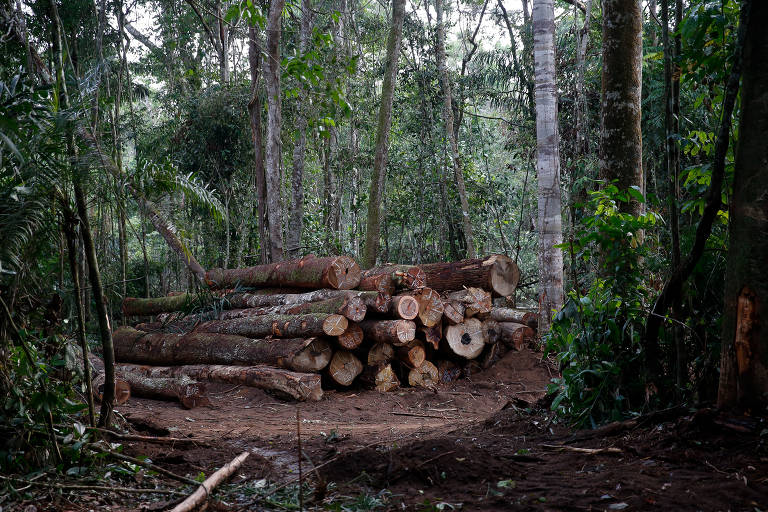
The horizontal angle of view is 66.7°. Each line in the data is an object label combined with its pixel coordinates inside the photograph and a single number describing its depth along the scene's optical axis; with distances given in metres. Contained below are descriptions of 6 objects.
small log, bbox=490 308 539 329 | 10.01
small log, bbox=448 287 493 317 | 9.34
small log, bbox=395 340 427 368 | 8.72
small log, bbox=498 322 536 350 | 9.63
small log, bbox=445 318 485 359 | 9.16
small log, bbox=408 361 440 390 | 8.85
